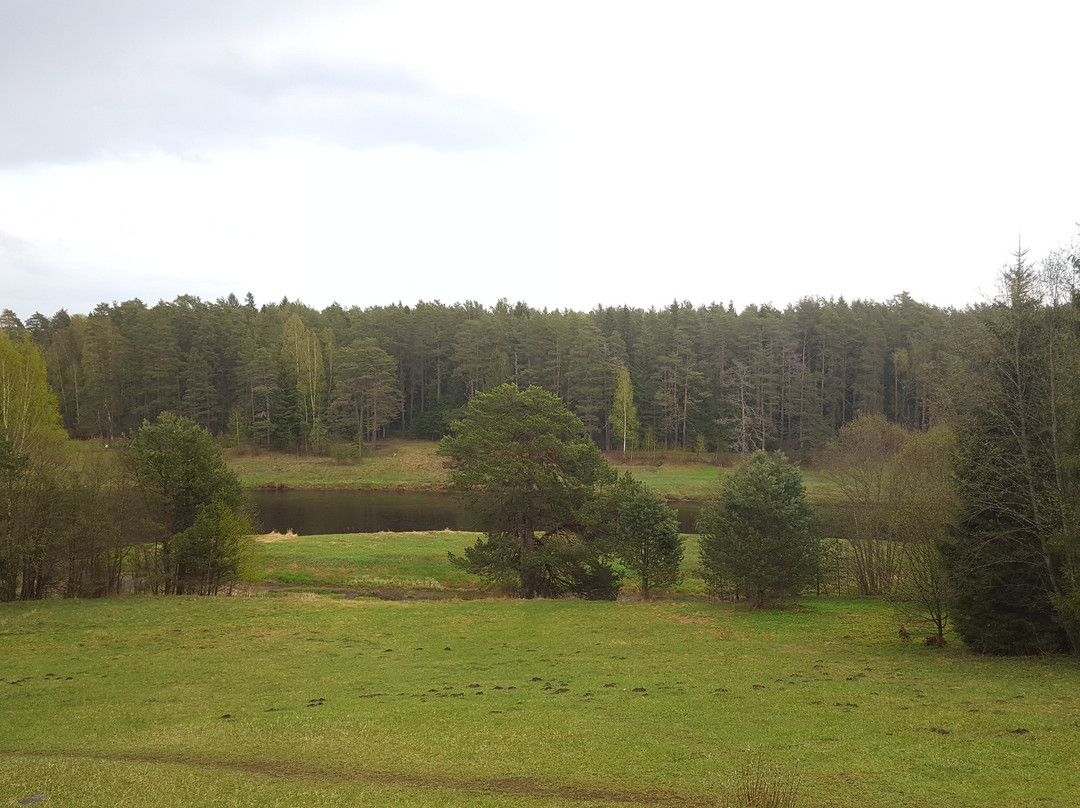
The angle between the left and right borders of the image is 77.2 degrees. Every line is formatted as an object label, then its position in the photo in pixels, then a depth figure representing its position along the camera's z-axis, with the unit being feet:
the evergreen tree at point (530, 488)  123.85
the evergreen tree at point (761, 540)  105.81
